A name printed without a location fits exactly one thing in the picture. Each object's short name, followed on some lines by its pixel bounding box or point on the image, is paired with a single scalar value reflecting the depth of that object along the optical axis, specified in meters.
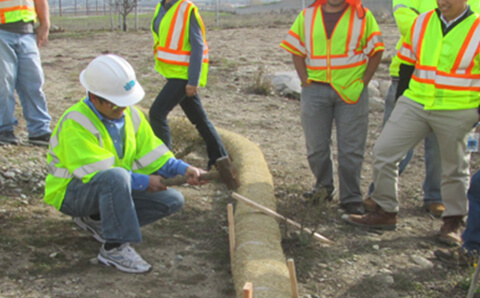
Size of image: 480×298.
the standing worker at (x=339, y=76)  4.66
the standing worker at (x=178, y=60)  5.13
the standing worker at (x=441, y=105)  4.09
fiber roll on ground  3.37
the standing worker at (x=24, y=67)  5.45
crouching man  3.53
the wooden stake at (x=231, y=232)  3.80
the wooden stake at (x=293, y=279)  3.08
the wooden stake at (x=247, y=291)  2.65
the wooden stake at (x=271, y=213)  4.20
